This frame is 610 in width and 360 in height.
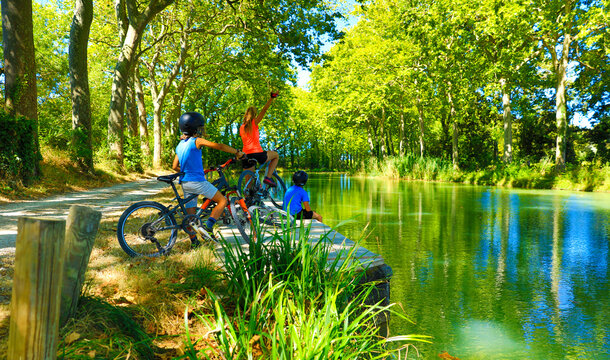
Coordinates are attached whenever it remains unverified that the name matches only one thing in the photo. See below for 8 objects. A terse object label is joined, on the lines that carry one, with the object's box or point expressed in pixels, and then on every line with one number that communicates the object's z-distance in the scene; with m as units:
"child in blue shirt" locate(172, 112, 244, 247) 4.39
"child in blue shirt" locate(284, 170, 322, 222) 6.14
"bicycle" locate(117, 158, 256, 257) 4.30
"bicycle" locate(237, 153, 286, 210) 6.66
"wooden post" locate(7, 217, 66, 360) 1.43
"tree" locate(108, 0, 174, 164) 15.70
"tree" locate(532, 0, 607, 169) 17.45
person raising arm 7.07
